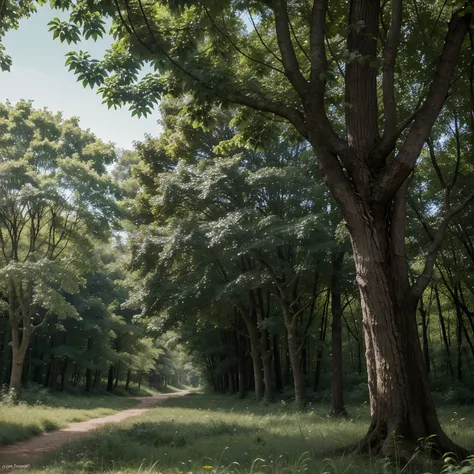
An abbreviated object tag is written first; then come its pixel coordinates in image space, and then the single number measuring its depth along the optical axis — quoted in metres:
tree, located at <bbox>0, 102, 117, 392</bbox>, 18.84
